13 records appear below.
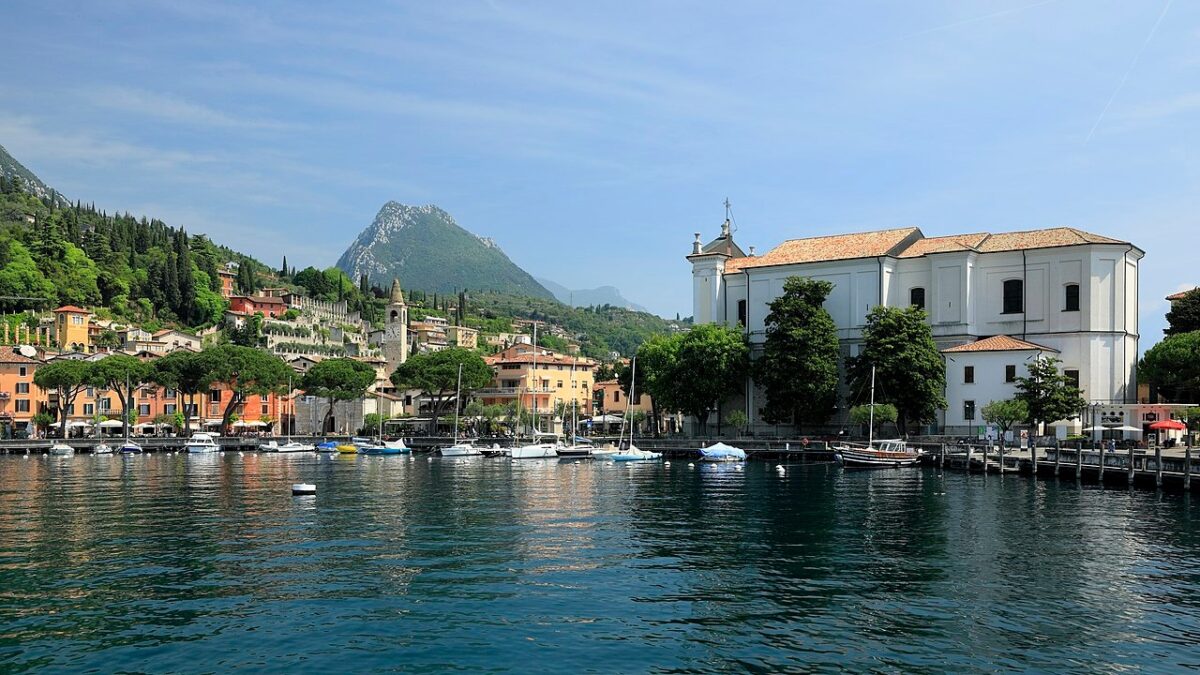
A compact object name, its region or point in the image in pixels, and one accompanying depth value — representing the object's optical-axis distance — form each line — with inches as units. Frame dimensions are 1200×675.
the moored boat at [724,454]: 2526.1
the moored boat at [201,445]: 3088.1
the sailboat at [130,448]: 3038.9
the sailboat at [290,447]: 3158.5
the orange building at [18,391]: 3639.3
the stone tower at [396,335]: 5541.3
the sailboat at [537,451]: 2691.9
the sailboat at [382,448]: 3100.4
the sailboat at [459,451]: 2903.5
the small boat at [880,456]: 2218.3
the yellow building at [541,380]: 4298.7
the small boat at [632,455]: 2571.4
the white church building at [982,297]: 2516.0
